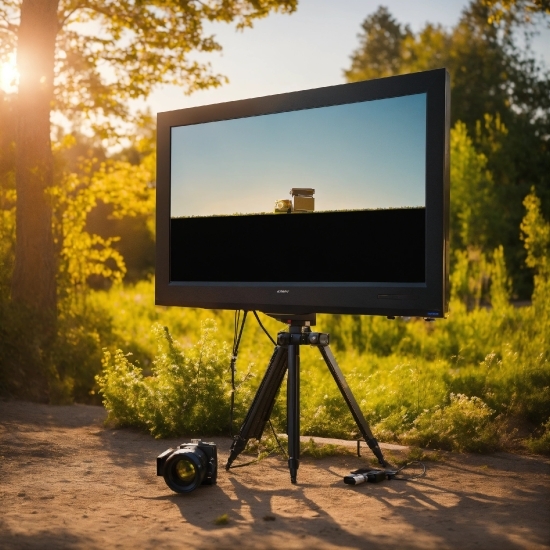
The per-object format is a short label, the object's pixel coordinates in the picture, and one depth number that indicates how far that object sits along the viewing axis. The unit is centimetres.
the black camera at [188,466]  407
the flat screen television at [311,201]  405
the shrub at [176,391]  558
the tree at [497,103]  1994
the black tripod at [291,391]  433
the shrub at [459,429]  502
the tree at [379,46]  3819
